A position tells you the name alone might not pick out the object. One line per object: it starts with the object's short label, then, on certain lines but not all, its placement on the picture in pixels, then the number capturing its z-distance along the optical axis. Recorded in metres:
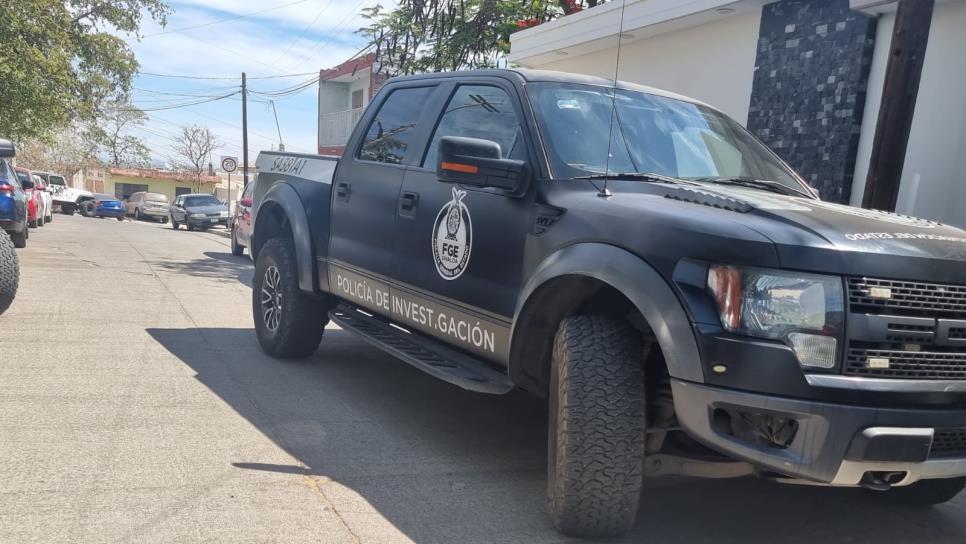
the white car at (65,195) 37.59
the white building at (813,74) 8.08
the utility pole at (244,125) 36.78
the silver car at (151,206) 40.00
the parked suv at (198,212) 30.11
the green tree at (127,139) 57.59
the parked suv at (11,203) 12.09
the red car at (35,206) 18.23
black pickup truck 2.80
